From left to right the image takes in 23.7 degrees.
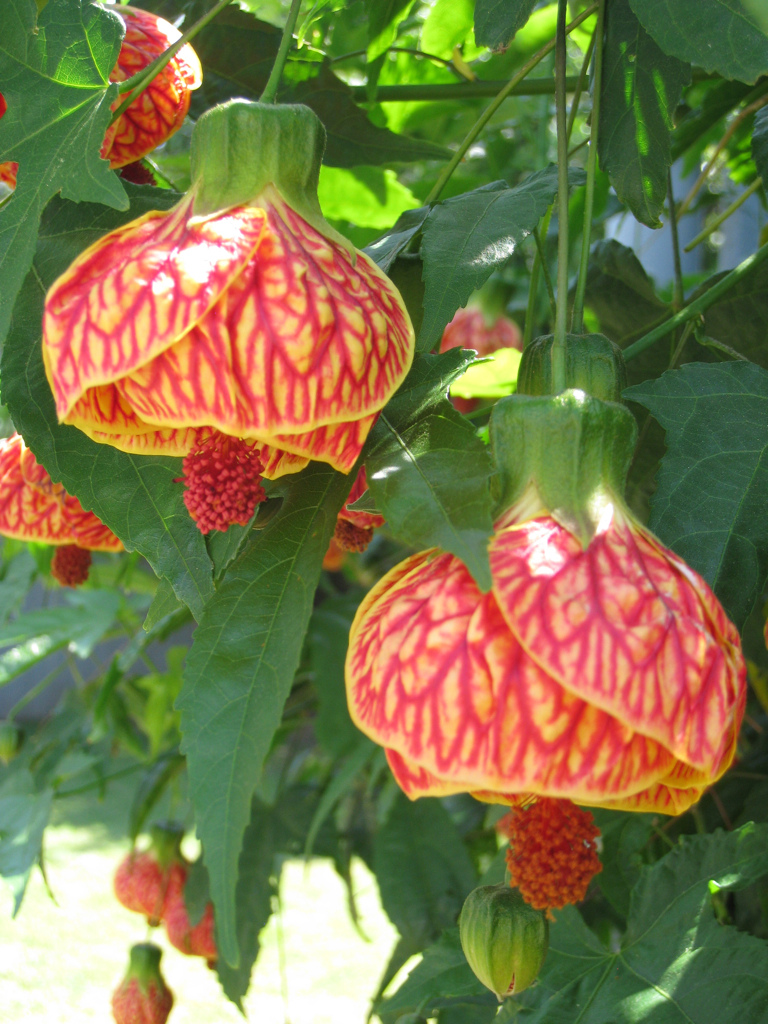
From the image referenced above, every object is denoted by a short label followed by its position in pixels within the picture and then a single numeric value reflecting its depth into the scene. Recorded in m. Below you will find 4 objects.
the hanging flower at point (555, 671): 0.20
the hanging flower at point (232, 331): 0.20
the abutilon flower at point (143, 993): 0.46
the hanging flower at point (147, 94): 0.25
